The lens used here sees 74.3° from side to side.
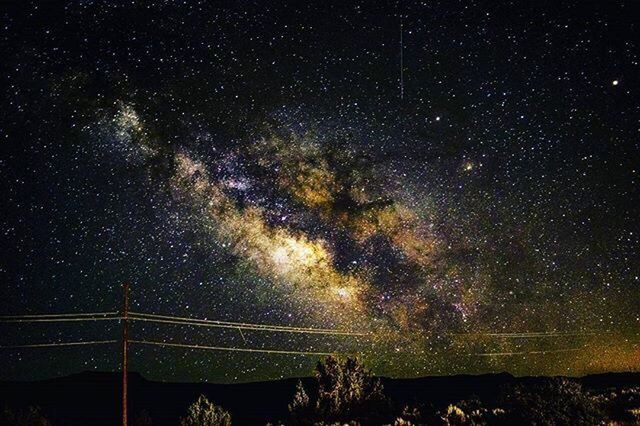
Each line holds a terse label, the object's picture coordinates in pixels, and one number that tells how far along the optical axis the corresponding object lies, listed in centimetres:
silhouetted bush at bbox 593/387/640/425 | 1369
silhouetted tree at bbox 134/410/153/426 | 2022
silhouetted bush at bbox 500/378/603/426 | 1415
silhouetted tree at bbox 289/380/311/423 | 1622
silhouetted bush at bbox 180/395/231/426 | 1642
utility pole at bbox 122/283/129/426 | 1348
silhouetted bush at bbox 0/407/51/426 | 1769
